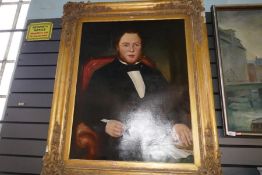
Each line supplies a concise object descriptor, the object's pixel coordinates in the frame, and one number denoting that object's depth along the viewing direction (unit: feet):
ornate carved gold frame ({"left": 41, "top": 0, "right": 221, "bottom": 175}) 4.25
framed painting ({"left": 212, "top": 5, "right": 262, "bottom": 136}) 4.43
